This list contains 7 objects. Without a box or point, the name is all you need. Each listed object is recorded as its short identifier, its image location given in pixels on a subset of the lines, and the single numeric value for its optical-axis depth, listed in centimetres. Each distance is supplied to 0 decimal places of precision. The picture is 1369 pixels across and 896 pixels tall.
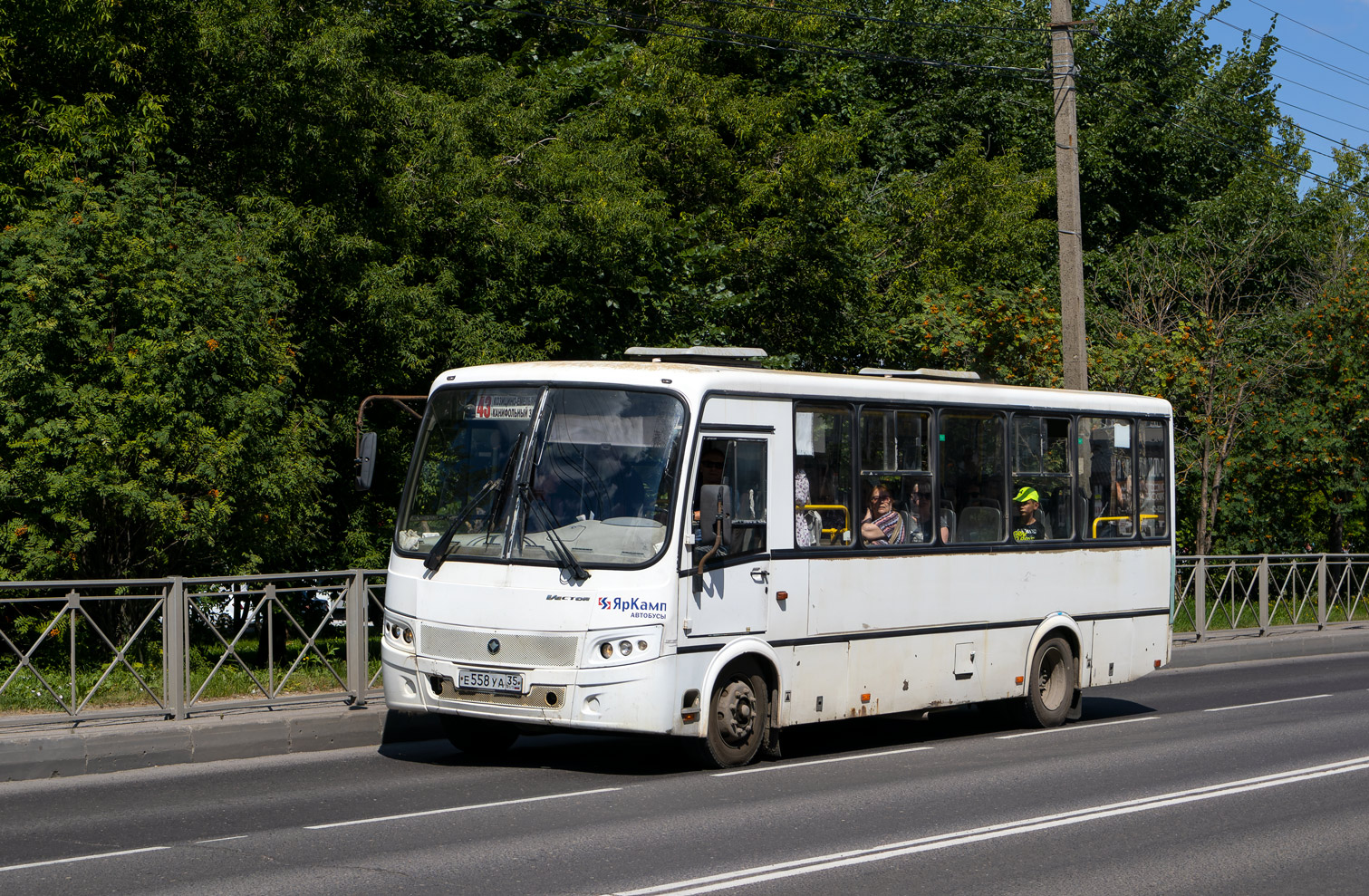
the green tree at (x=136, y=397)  1328
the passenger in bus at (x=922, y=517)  1203
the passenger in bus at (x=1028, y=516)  1305
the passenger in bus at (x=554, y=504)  1011
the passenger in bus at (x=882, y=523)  1163
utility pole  1791
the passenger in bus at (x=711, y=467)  1036
